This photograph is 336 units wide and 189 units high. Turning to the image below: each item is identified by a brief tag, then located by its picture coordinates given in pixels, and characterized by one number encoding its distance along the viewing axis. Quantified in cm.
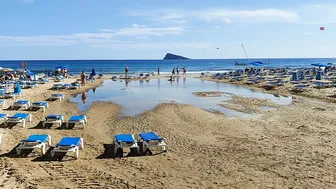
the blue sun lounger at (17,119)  1248
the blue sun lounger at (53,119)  1284
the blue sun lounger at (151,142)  967
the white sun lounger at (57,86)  2674
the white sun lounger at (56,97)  2061
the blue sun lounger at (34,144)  912
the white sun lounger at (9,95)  1947
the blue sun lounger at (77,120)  1283
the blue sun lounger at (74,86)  2762
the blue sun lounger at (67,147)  898
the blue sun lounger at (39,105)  1639
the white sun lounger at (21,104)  1623
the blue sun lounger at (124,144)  952
